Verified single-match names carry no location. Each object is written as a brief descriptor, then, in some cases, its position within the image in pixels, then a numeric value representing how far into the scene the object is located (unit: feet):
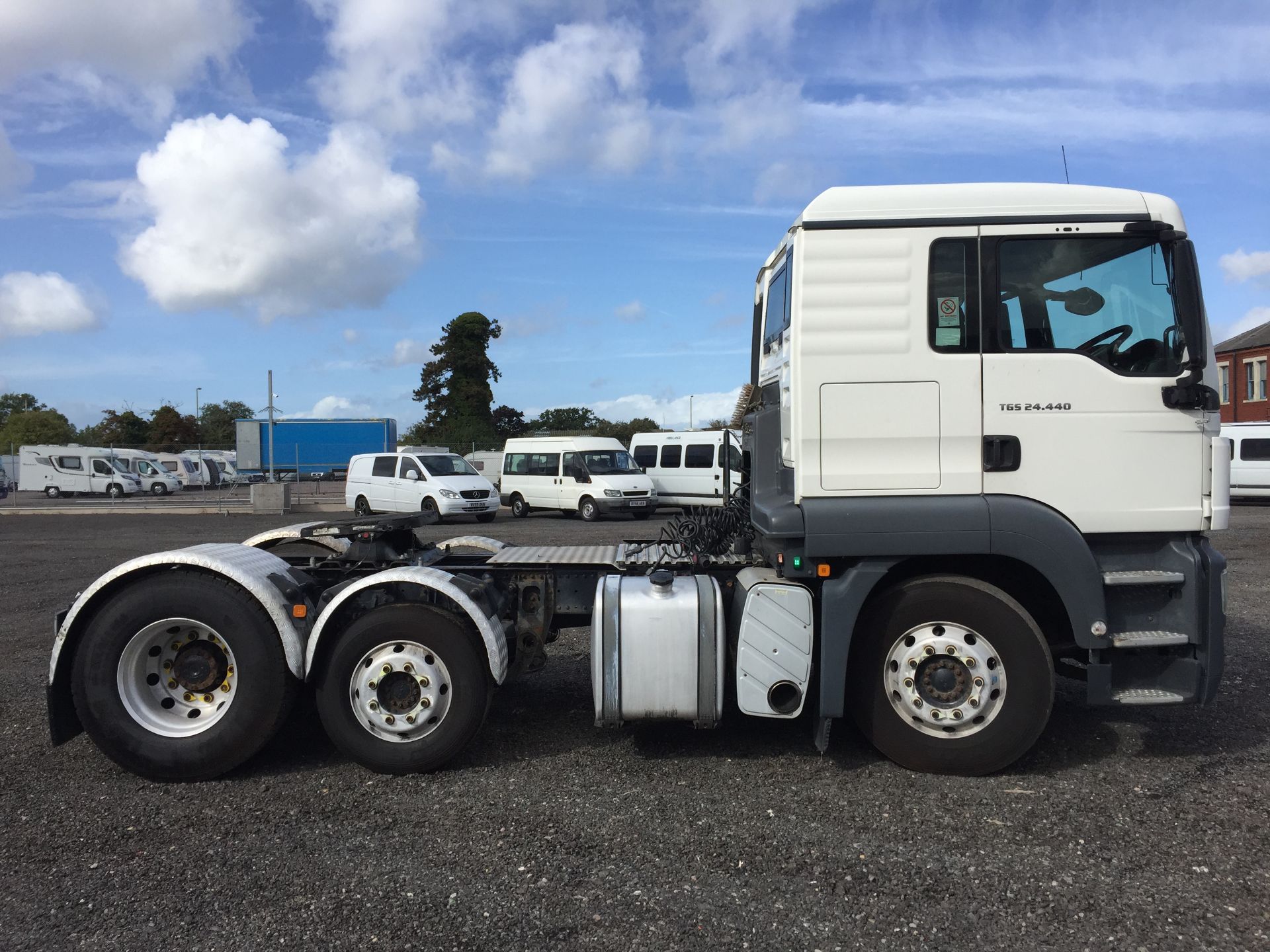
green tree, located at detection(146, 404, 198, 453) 265.13
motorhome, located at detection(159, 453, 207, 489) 175.63
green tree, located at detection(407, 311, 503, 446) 192.24
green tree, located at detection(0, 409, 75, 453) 266.98
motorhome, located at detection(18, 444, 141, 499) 136.46
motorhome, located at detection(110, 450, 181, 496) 144.77
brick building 152.97
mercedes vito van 74.54
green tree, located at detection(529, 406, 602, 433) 293.02
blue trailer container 144.66
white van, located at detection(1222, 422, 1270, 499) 84.94
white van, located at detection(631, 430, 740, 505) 82.64
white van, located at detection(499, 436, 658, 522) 79.05
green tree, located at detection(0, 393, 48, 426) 341.82
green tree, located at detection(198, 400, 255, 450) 313.12
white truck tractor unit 15.51
